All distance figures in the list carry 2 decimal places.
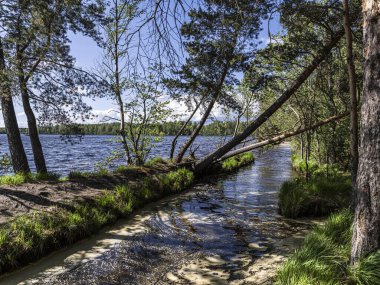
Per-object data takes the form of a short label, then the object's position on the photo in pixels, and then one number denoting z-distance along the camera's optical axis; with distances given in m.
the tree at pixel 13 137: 10.36
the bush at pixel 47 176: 9.71
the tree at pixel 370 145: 3.64
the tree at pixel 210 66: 8.78
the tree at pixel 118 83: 13.42
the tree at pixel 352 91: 5.91
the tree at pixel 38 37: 8.20
